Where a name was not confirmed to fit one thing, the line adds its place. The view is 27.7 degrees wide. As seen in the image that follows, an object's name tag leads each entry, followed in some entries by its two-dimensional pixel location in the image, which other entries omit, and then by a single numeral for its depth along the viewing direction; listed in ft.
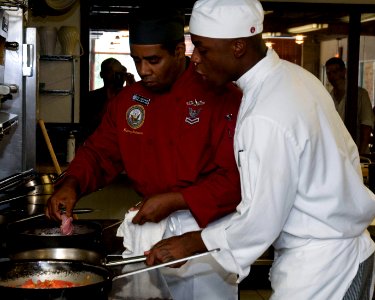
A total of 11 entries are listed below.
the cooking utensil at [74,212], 9.00
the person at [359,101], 23.80
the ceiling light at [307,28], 24.72
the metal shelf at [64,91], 22.31
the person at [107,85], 22.06
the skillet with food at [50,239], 8.16
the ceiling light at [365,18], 24.67
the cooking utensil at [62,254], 8.07
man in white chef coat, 6.36
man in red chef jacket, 8.39
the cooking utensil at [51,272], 6.91
